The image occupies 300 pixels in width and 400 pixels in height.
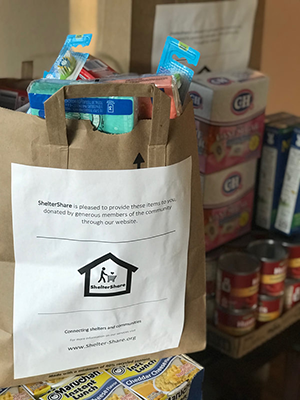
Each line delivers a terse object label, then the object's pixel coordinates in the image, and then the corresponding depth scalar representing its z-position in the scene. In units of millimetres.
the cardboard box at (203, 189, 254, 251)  1151
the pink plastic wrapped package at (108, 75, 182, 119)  654
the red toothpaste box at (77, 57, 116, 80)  719
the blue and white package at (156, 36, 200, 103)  694
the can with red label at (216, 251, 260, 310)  1068
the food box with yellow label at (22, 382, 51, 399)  671
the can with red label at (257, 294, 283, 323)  1144
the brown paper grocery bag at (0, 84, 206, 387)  594
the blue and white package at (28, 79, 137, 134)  619
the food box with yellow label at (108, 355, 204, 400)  672
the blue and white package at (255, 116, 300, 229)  1198
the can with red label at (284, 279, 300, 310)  1208
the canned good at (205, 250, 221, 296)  1131
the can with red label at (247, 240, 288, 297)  1112
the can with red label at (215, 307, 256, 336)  1104
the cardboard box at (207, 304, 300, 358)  1104
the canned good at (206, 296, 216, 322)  1162
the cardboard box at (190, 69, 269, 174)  1050
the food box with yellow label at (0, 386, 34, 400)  662
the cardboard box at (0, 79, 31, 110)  821
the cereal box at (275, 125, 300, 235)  1185
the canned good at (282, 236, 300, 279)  1193
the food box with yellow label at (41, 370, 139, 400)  659
